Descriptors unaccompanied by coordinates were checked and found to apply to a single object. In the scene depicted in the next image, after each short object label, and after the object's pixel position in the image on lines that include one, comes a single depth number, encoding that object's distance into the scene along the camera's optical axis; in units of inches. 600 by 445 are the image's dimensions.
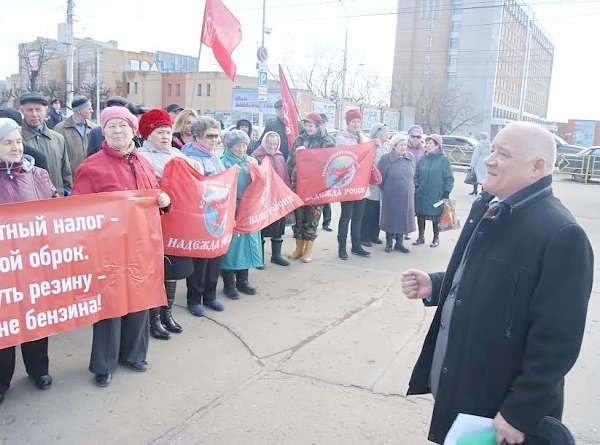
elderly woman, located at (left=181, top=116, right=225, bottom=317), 199.5
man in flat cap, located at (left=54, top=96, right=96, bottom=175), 256.5
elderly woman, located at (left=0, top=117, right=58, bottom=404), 134.2
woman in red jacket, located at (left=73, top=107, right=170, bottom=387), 145.5
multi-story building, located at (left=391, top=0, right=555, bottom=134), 3284.9
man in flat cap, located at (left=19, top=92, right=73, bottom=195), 215.5
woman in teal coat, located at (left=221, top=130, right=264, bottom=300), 220.2
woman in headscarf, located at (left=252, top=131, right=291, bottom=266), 261.7
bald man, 73.2
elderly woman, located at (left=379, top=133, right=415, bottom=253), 309.9
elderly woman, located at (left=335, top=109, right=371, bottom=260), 294.8
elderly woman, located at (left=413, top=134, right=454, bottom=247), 326.0
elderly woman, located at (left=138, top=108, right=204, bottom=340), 171.6
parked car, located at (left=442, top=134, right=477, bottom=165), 1026.7
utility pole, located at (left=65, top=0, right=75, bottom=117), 937.5
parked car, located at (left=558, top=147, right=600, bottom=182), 842.8
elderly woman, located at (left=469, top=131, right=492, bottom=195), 543.5
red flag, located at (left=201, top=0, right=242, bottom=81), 295.9
